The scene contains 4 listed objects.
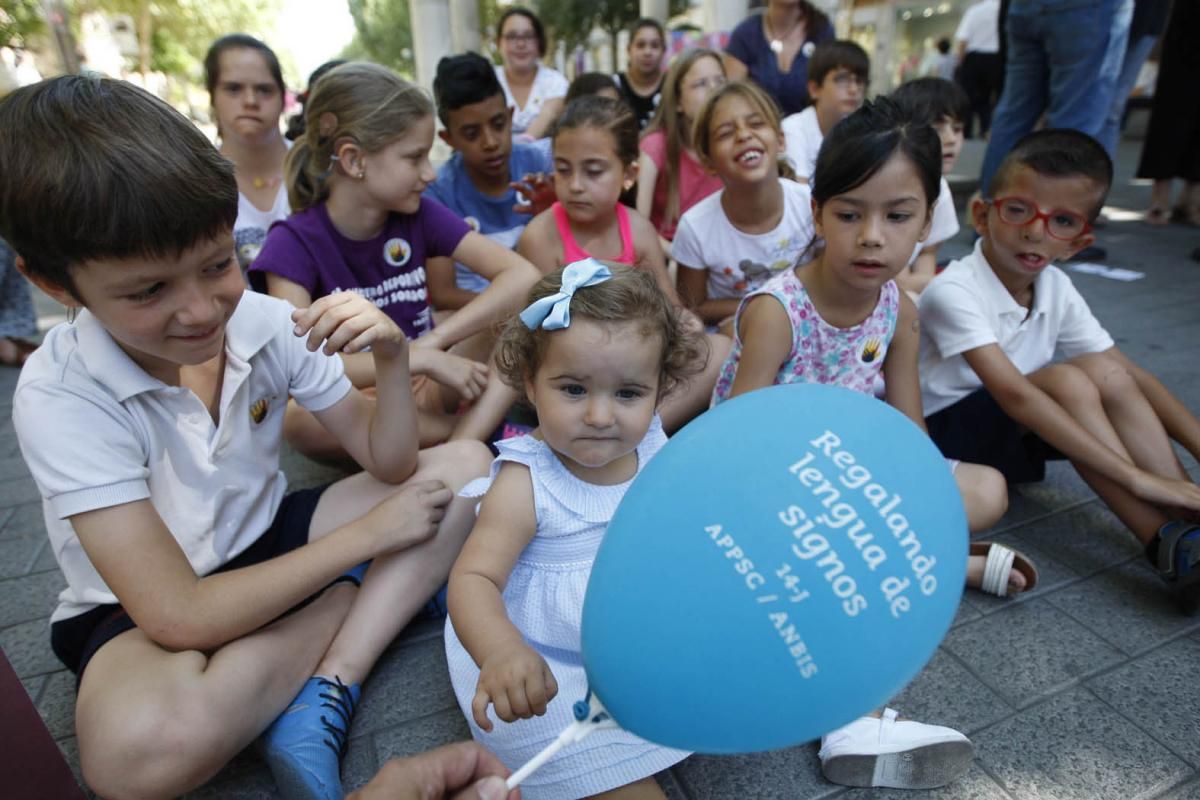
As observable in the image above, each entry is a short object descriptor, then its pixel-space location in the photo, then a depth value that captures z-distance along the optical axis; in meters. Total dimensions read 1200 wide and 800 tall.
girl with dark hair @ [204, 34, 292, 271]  2.95
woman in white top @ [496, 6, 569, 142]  4.92
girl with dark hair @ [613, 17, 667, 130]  5.04
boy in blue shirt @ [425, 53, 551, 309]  2.89
